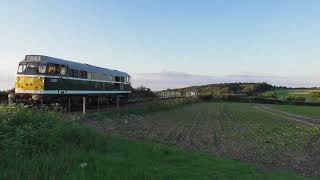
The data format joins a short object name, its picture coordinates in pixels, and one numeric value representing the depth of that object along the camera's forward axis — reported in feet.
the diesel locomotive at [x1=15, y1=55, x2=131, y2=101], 44.15
